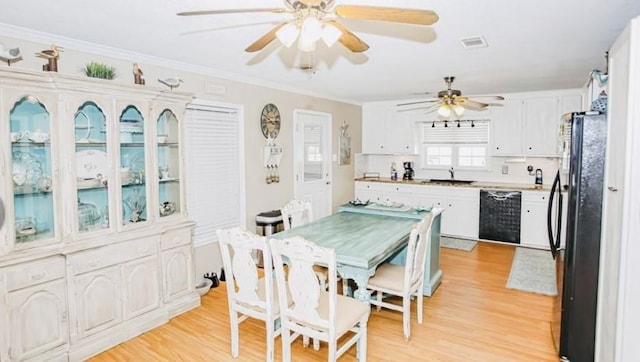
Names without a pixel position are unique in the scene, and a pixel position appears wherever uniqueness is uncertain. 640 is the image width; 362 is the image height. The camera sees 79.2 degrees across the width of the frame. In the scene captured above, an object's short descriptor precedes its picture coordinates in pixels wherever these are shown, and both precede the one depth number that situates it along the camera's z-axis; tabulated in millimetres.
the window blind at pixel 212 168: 4141
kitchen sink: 6531
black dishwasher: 5863
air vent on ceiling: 3014
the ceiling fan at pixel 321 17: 1704
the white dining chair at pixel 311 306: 2311
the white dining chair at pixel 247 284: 2555
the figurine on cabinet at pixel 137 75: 3248
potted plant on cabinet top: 2969
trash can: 4715
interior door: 5633
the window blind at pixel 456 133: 6504
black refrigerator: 2432
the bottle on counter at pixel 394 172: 7264
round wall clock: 4945
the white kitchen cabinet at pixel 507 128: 6066
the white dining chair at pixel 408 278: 2934
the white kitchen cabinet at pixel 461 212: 6191
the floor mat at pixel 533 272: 4222
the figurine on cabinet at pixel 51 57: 2686
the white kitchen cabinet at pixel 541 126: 5797
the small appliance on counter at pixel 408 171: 7164
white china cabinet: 2545
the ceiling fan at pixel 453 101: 4371
